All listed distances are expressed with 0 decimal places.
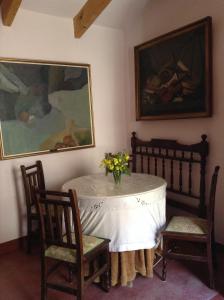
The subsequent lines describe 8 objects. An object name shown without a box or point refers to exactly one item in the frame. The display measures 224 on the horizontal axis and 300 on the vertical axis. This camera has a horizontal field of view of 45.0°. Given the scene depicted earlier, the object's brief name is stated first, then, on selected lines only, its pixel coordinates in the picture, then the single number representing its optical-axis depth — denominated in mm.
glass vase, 2617
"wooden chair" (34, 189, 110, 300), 1961
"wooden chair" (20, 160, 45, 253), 2949
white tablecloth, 2246
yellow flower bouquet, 2549
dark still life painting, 2723
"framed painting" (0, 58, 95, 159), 2955
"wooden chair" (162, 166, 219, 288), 2270
